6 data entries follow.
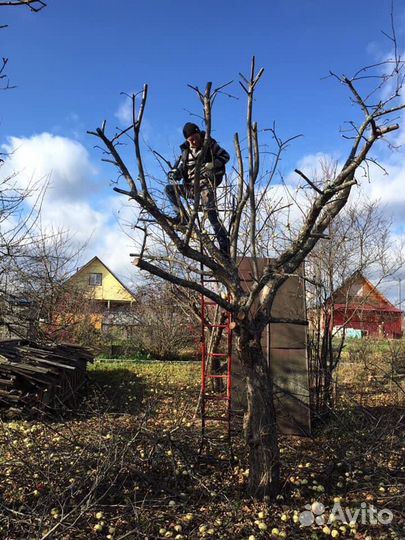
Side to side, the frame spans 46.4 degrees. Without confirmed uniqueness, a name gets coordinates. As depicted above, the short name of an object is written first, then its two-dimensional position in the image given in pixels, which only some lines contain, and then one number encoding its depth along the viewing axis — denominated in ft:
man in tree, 16.90
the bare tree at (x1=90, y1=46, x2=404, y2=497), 12.48
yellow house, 51.88
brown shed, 22.20
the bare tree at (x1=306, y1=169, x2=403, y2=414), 24.34
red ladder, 17.83
